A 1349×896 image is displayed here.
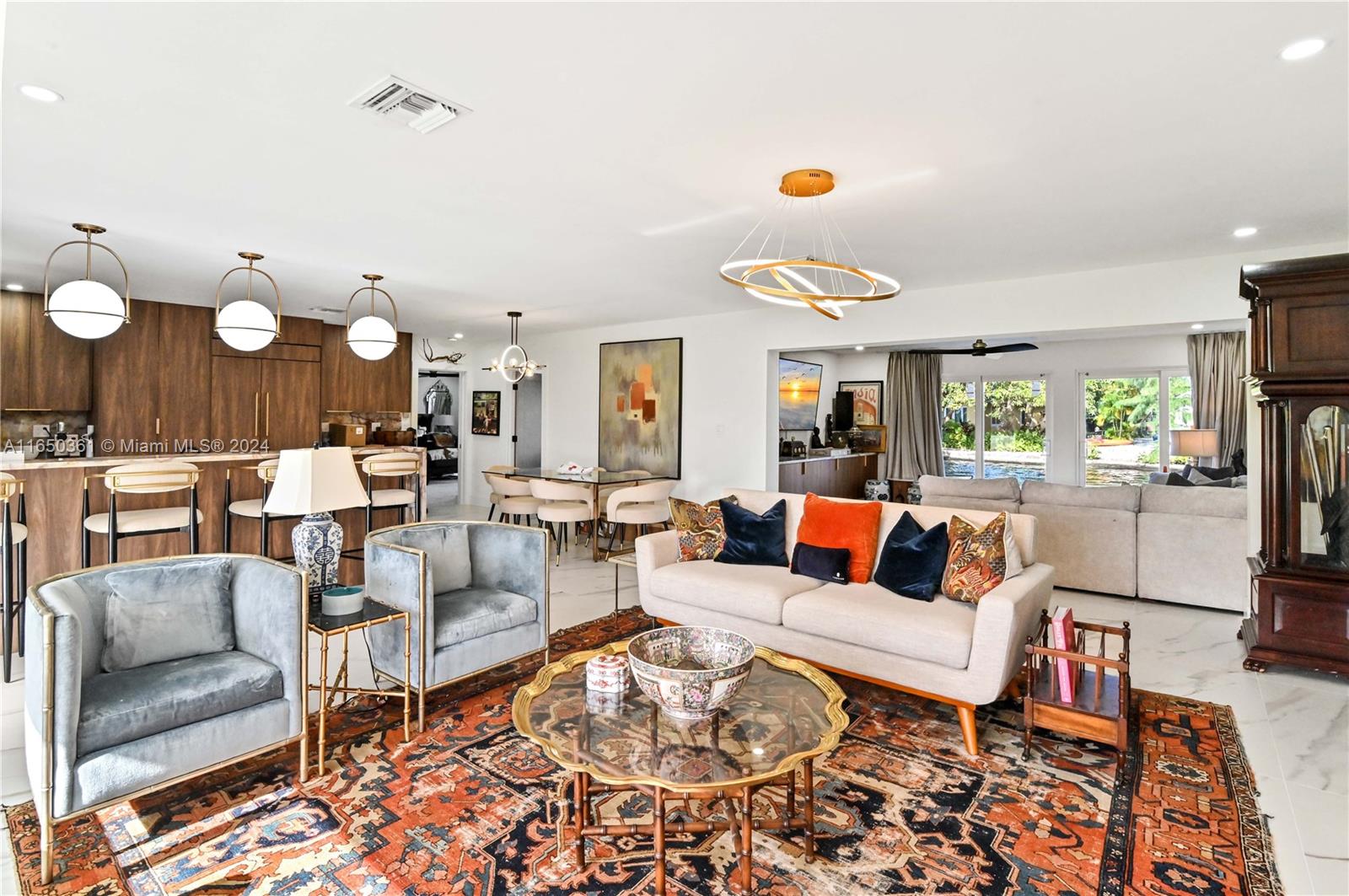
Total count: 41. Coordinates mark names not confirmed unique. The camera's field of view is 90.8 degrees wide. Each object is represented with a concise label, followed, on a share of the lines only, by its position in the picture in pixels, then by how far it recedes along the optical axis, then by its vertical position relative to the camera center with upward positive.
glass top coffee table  1.83 -0.87
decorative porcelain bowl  2.03 -0.71
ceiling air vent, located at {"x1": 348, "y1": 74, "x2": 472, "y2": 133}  2.25 +1.22
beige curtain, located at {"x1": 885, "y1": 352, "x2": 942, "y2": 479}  9.70 +0.53
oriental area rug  1.97 -1.26
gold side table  2.54 -0.73
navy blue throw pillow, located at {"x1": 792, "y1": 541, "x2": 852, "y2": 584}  3.66 -0.63
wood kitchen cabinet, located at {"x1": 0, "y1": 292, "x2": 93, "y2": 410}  5.72 +0.75
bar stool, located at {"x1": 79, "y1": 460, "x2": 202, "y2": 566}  3.86 -0.41
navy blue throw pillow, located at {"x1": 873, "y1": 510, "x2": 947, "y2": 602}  3.35 -0.59
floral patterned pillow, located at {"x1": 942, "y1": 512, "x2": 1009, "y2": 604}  3.17 -0.54
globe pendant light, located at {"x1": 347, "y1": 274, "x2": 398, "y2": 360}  5.04 +0.84
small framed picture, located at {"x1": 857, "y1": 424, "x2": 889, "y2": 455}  9.90 +0.15
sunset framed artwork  8.98 +0.78
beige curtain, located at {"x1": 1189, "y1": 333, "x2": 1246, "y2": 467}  7.44 +0.73
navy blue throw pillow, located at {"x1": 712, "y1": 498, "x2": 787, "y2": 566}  4.04 -0.55
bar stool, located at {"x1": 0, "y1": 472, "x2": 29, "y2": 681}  3.31 -0.62
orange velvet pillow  3.69 -0.46
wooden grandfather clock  3.46 -0.03
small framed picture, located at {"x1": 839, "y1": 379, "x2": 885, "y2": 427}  10.16 +0.75
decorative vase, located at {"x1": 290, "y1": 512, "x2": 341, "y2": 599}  2.92 -0.44
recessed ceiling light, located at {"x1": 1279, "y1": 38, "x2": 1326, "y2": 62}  1.96 +1.21
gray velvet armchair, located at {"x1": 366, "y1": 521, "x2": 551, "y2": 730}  2.96 -0.74
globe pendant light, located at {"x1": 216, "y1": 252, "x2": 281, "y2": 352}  4.43 +0.81
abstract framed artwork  7.51 +0.51
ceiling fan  7.52 +1.22
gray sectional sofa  4.70 -0.64
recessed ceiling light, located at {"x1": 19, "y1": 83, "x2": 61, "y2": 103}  2.26 +1.22
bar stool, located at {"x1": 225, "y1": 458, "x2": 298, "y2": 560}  4.48 -0.43
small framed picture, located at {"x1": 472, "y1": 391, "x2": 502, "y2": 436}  10.22 +0.53
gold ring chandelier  3.06 +1.28
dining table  6.60 -0.31
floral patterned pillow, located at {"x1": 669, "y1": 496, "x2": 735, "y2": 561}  4.15 -0.51
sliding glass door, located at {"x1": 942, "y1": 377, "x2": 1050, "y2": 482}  9.05 +0.32
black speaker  10.14 +0.58
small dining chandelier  7.08 +0.88
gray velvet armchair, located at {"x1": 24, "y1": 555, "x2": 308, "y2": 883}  1.96 -0.80
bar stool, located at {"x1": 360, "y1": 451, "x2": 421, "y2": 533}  4.92 -0.21
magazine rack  2.62 -1.05
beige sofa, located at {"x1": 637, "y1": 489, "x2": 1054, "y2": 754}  2.82 -0.82
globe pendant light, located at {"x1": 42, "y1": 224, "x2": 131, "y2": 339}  3.66 +0.76
